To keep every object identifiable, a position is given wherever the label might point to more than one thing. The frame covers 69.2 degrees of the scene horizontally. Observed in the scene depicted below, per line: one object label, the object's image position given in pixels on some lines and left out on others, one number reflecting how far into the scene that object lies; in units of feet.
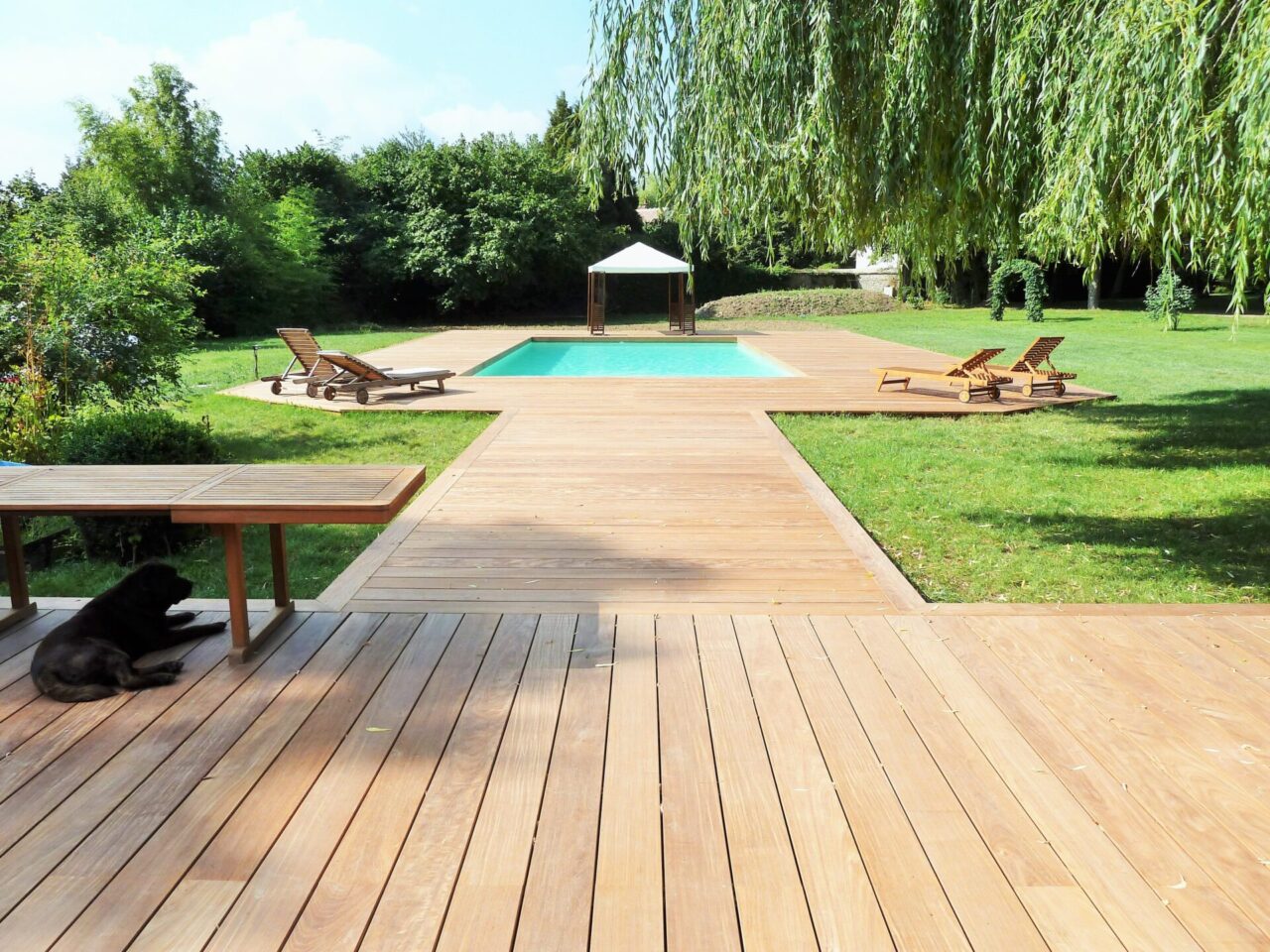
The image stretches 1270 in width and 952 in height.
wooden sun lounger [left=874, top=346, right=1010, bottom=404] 32.86
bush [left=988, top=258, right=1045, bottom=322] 71.97
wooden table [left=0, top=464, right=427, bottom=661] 9.37
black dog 9.12
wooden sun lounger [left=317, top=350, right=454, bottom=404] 32.94
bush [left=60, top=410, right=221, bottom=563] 15.08
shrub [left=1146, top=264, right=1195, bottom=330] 67.23
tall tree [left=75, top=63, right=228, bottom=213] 72.43
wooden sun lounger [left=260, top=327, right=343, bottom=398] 33.94
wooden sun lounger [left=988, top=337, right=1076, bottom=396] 33.71
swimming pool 47.91
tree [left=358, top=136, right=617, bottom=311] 80.89
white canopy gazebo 63.77
